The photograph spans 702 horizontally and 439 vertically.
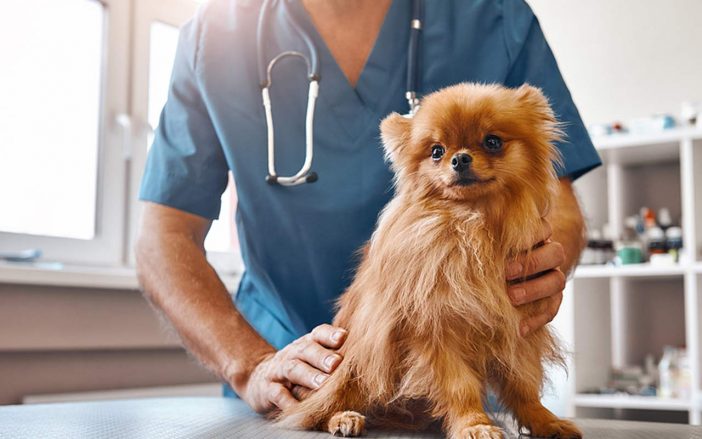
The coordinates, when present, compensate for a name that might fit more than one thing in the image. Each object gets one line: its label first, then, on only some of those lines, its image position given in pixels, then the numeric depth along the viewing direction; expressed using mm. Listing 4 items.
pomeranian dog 917
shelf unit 2781
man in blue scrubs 1363
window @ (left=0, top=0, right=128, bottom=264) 2561
